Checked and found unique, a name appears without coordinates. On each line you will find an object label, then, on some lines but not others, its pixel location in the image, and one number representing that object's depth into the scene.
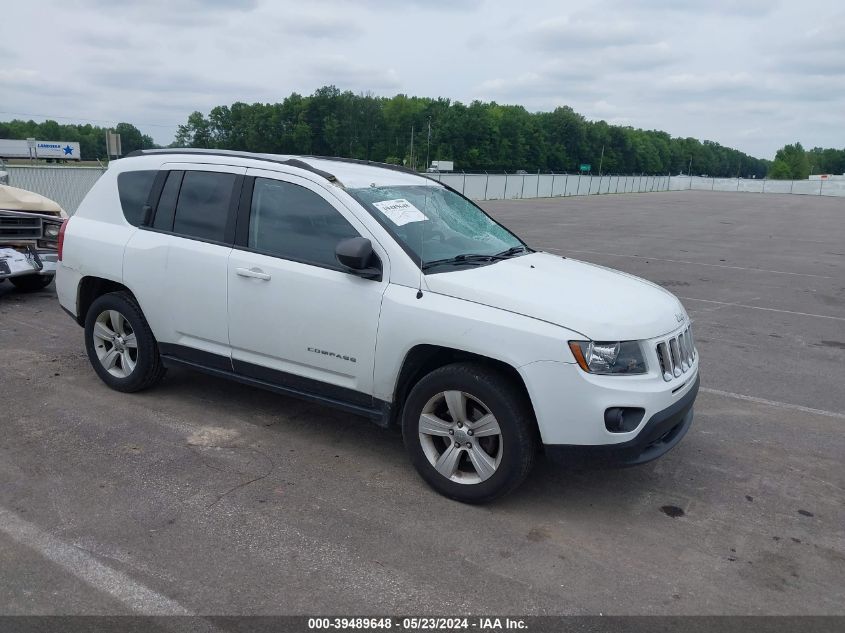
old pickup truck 8.70
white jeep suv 3.74
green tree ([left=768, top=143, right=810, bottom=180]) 168.75
